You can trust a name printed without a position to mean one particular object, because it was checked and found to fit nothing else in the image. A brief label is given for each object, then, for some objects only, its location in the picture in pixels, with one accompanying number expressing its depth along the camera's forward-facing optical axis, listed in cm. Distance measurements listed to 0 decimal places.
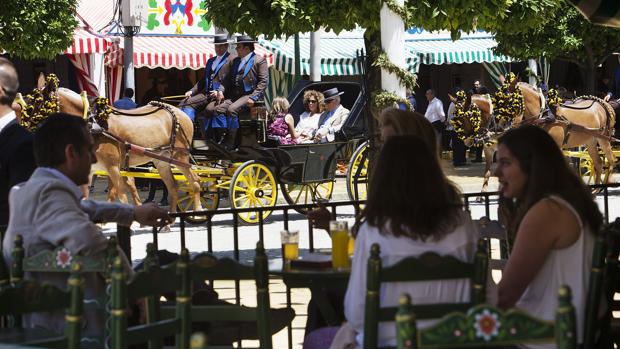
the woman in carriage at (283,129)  1820
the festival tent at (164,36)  2784
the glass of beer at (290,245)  641
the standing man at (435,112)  2958
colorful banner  2858
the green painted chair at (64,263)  507
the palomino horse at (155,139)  1673
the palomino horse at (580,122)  2017
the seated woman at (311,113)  1897
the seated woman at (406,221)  511
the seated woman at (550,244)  521
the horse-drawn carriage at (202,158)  1670
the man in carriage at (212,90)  1705
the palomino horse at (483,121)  1961
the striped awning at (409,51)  3020
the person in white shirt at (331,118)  1869
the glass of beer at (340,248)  621
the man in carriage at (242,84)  1686
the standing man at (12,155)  705
